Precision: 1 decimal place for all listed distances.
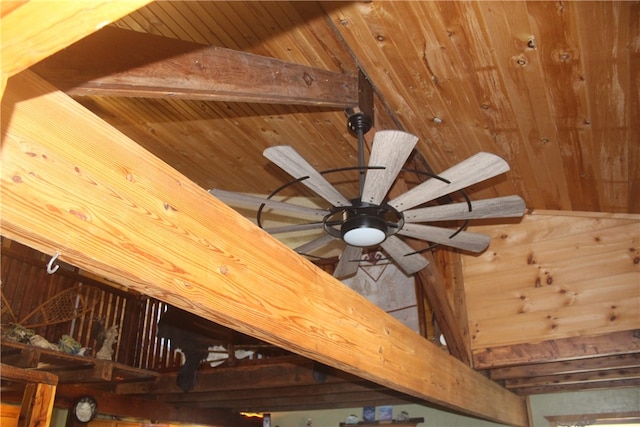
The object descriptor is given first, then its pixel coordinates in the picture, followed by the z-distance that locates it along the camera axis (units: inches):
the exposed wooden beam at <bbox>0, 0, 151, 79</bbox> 33.8
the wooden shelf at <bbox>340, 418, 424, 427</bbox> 265.4
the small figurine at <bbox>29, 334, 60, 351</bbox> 182.1
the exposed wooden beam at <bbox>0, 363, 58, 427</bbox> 139.5
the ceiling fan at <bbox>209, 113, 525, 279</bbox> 104.4
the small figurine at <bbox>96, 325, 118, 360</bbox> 216.1
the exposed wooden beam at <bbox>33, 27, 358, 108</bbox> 72.4
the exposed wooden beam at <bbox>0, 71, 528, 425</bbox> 49.4
